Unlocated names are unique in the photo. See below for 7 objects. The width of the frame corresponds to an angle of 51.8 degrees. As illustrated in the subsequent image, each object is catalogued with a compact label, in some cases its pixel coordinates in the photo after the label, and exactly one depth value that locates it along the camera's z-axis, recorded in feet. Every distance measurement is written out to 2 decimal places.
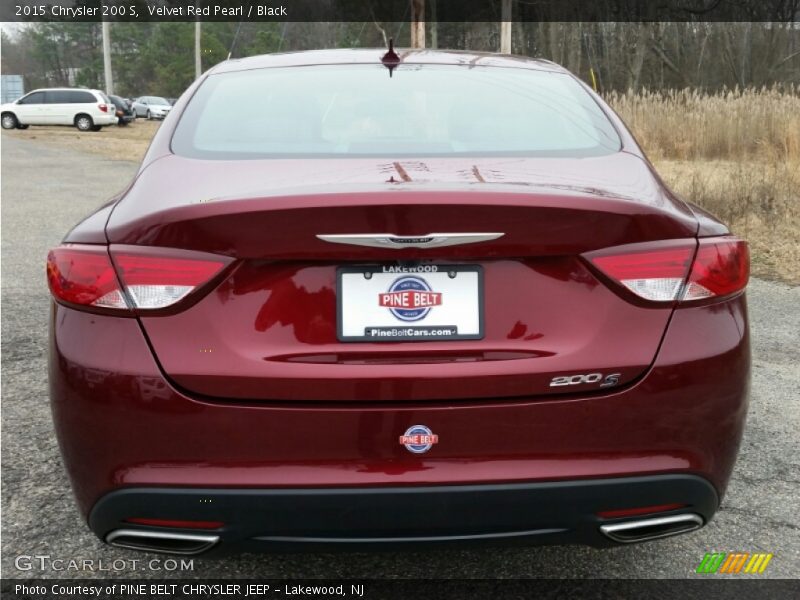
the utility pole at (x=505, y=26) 74.67
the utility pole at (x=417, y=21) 69.31
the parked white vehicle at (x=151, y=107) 178.91
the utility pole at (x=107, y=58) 151.64
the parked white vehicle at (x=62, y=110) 126.62
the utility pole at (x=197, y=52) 175.52
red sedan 5.93
